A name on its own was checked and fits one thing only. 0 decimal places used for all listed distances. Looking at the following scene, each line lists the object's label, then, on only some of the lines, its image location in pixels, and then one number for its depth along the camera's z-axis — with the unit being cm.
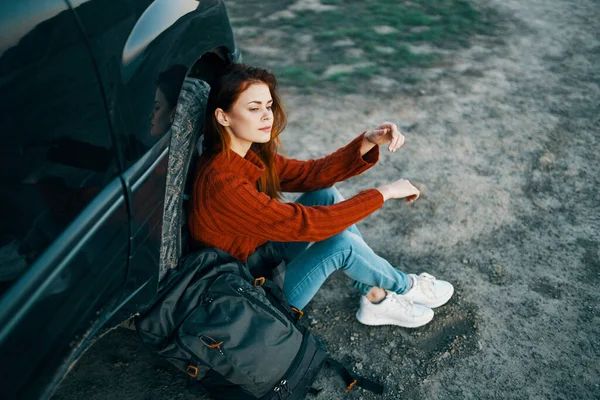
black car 131
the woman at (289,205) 209
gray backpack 189
